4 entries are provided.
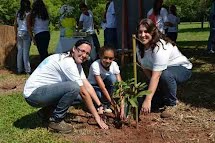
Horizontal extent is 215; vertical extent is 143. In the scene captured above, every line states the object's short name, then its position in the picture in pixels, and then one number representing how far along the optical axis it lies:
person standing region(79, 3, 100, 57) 9.66
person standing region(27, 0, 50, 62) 8.12
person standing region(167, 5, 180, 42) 11.24
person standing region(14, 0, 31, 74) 8.32
